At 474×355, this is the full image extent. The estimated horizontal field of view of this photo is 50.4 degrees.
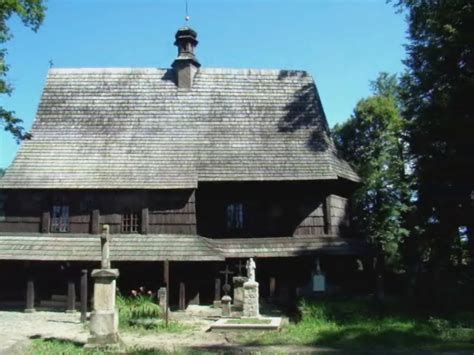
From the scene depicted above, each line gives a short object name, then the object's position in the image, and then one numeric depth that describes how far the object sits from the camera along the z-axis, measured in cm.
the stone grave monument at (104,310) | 1033
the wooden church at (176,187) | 1861
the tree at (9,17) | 1650
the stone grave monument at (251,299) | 1463
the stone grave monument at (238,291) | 1658
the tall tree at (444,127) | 1664
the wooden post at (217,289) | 1815
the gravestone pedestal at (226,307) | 1555
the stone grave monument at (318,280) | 1788
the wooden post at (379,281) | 1659
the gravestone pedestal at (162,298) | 1591
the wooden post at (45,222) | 1892
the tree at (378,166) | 3103
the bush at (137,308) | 1501
